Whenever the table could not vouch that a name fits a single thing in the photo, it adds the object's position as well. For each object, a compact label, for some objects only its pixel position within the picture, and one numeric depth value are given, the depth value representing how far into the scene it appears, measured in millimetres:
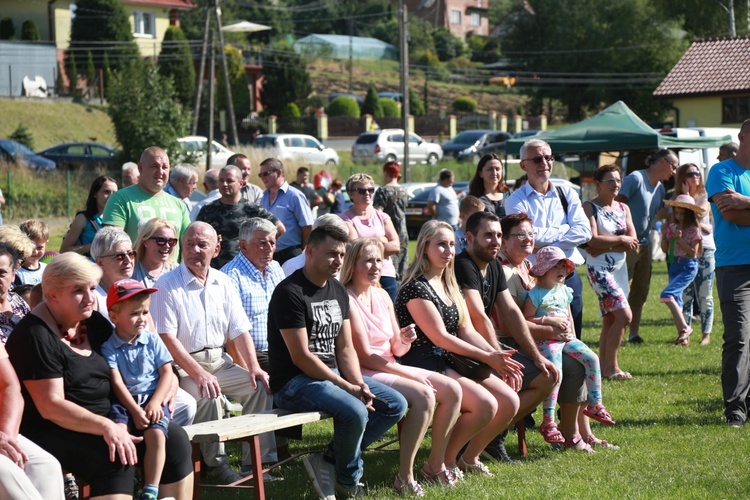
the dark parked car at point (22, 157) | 31344
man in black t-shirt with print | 5801
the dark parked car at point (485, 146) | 42950
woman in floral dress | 9023
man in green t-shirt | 8047
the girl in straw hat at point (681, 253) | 11016
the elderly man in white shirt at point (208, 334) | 6168
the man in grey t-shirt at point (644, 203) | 10312
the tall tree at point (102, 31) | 52688
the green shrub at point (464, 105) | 63094
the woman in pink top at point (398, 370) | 6066
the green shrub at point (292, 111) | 55562
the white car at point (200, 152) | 29512
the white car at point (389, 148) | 42875
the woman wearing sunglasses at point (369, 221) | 9492
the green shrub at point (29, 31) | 51875
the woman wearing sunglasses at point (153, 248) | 6543
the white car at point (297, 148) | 40125
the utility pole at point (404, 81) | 34219
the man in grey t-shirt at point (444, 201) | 16078
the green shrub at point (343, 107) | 57031
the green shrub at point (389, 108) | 59303
